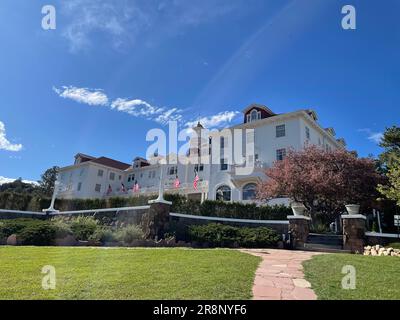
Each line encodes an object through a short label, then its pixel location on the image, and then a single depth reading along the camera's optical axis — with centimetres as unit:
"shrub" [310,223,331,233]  2069
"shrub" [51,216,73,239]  1361
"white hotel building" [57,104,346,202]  2984
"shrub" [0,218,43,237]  1338
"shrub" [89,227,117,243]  1380
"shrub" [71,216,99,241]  1403
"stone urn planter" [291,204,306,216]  1619
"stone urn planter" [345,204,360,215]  1455
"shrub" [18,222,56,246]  1284
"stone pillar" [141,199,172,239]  1528
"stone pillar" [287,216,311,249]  1553
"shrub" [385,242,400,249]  1277
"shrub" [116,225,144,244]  1409
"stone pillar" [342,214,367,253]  1407
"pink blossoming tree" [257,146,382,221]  1966
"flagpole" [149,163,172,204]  1581
